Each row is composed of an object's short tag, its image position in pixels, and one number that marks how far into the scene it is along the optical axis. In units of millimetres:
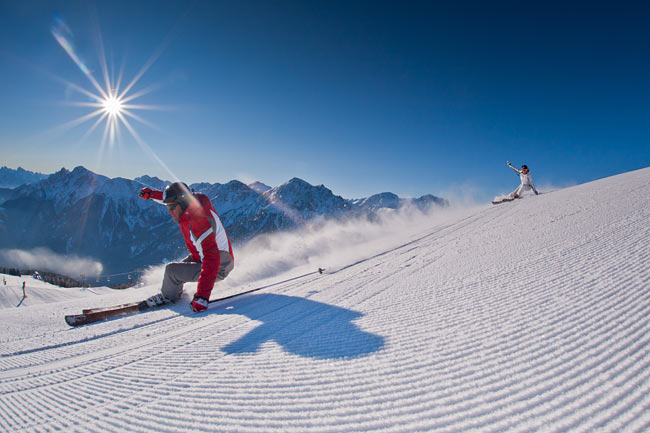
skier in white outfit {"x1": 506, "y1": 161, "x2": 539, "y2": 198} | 11711
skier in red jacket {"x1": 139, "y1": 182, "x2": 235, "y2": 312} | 3472
